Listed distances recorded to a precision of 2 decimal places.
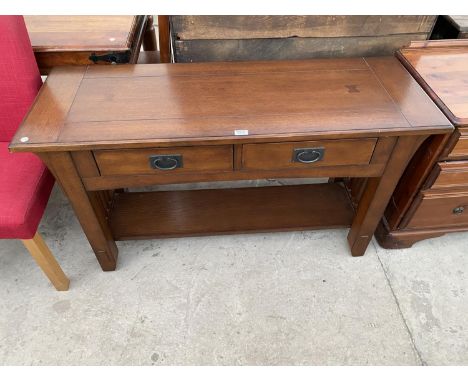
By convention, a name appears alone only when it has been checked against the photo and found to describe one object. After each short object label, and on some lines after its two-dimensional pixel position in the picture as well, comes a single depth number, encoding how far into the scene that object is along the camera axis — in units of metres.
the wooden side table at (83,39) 1.43
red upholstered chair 1.26
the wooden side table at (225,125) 1.15
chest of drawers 1.35
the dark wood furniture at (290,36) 1.47
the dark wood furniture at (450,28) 1.59
